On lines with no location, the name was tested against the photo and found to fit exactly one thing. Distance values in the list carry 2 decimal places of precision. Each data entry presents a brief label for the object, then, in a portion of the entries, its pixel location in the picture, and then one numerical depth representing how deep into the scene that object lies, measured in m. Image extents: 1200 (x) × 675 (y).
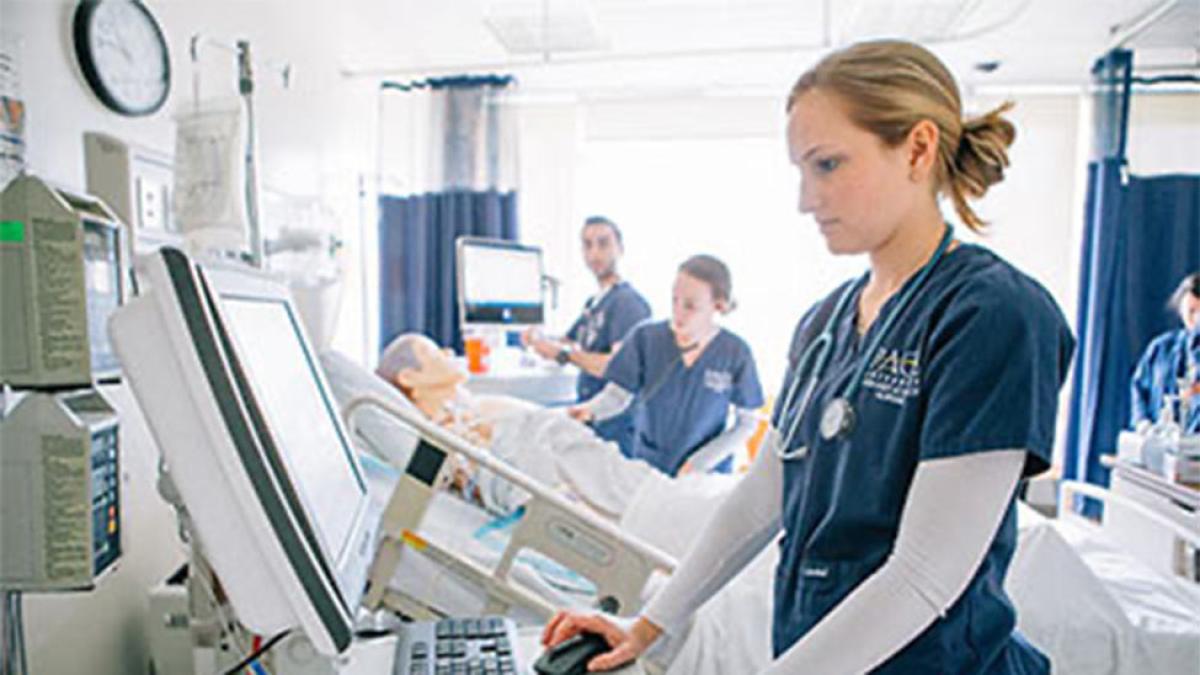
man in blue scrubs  3.29
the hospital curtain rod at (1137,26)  2.95
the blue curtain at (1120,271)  3.39
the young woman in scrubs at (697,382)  2.57
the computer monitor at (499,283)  3.61
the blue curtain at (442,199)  4.05
